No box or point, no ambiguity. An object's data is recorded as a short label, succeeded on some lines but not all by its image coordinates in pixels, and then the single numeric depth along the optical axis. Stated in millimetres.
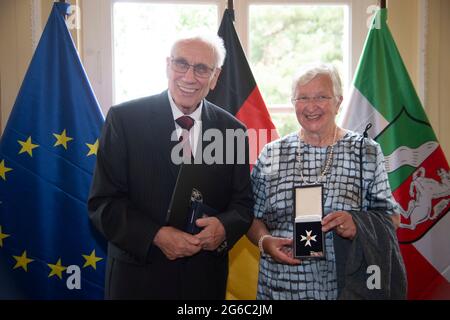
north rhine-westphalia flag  2453
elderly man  1690
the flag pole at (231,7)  2532
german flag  2520
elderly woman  1771
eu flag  2336
